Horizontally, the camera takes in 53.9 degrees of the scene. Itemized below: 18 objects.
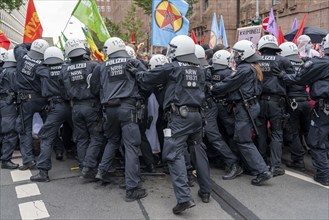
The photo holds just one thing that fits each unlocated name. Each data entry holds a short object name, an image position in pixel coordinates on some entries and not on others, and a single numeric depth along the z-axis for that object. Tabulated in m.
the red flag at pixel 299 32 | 7.94
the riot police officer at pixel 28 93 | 5.91
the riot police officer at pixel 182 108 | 4.18
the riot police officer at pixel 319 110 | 4.94
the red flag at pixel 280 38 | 7.89
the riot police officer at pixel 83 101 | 5.22
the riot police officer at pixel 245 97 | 4.97
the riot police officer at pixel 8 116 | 6.09
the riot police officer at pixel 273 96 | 5.43
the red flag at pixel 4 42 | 8.42
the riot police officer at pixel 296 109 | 5.86
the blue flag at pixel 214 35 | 9.98
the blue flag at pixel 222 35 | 9.95
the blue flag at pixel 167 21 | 6.69
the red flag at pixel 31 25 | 7.20
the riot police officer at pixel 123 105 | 4.57
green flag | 6.75
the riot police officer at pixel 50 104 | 5.35
